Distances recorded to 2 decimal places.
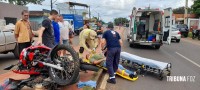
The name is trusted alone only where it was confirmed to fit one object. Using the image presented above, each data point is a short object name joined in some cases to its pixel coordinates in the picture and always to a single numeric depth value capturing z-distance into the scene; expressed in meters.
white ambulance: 7.99
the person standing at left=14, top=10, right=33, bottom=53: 3.68
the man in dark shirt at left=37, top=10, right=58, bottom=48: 3.08
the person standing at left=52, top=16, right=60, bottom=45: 3.77
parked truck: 17.79
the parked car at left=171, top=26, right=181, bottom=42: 11.89
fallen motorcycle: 2.73
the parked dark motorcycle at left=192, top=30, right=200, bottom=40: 14.48
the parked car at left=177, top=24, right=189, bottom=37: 16.77
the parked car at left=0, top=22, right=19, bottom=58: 5.15
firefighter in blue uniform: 3.75
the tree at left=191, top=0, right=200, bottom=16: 24.21
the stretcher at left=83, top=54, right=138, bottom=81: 4.00
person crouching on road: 4.09
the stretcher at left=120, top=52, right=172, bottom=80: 4.05
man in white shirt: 4.42
